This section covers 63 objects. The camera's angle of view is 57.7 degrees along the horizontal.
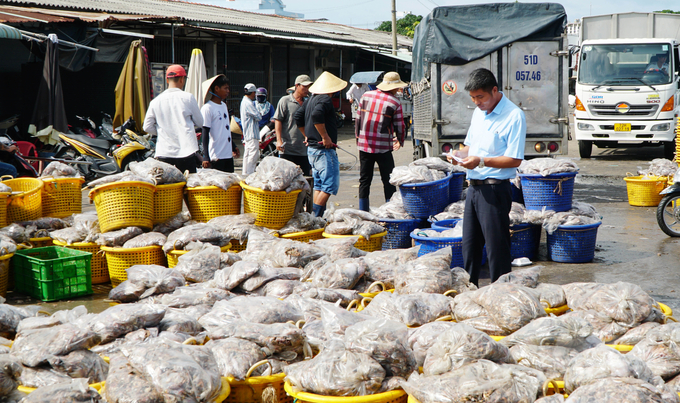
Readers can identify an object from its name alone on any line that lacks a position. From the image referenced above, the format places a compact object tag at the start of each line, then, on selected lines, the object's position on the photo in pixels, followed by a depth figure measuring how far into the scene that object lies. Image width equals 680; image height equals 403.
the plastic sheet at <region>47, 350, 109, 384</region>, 2.92
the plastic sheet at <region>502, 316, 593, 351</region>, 3.07
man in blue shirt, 4.46
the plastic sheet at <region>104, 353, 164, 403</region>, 2.49
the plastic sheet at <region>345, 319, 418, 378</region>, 2.86
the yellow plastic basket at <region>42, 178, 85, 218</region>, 6.45
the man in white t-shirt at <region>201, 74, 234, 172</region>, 7.54
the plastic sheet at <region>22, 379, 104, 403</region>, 2.42
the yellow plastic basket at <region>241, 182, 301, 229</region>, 5.89
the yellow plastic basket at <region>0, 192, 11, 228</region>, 5.77
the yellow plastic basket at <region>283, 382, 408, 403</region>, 2.64
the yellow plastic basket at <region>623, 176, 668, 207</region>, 9.41
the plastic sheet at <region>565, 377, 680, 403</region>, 2.36
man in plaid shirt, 7.77
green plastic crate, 5.36
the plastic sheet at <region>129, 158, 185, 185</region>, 5.87
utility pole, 29.03
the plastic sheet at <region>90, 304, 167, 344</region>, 3.25
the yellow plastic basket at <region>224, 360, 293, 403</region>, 2.97
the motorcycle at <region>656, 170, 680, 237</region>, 7.64
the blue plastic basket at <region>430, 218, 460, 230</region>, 6.52
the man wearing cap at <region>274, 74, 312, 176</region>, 8.19
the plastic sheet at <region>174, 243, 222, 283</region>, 4.91
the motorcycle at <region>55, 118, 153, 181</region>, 11.38
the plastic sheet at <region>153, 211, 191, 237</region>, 5.98
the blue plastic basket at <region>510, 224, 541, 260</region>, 6.50
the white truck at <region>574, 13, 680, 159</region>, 14.28
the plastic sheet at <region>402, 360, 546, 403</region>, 2.56
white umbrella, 13.03
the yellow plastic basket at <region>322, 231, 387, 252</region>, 6.13
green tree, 63.25
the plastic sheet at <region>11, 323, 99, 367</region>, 2.94
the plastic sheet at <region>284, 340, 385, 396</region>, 2.72
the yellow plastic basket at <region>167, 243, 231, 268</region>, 5.49
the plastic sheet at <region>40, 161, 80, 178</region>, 6.64
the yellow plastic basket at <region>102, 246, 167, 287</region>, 5.66
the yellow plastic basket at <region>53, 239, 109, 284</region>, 5.83
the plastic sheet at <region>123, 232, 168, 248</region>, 5.68
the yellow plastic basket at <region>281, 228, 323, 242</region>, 5.98
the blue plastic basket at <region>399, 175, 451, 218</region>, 6.70
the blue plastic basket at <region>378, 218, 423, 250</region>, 6.82
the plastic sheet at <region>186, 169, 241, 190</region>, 6.03
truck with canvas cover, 9.30
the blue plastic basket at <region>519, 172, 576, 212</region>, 6.68
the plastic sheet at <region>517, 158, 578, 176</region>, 6.71
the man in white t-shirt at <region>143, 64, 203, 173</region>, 6.70
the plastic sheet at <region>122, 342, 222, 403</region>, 2.54
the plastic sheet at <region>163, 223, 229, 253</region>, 5.53
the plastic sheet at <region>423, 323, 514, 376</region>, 2.78
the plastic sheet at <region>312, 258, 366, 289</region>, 4.36
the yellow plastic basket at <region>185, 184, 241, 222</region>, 6.07
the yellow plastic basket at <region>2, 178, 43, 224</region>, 6.07
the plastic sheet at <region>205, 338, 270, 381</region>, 3.01
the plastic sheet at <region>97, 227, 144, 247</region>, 5.66
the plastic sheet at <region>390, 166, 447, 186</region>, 6.67
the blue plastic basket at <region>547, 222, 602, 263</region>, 6.49
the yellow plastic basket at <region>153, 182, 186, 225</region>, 5.99
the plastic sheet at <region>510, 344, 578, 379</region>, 2.94
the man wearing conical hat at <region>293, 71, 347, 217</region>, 7.50
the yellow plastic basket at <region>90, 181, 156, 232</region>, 5.66
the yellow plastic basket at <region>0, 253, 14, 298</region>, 5.41
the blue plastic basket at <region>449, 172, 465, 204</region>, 7.34
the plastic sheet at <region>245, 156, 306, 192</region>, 5.80
